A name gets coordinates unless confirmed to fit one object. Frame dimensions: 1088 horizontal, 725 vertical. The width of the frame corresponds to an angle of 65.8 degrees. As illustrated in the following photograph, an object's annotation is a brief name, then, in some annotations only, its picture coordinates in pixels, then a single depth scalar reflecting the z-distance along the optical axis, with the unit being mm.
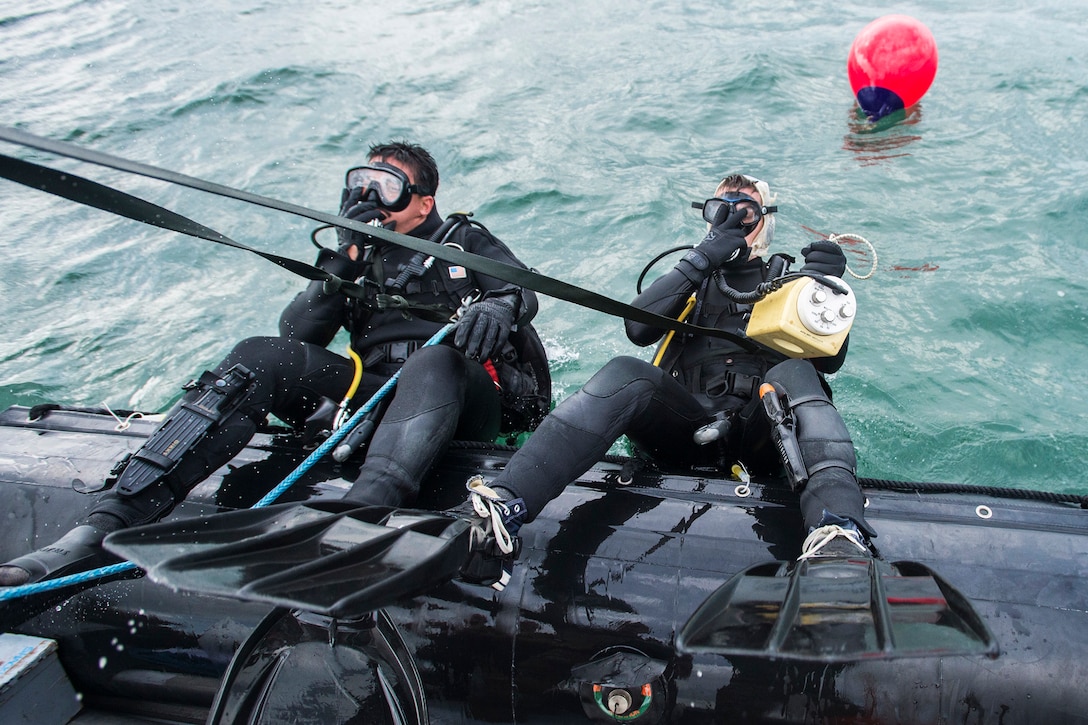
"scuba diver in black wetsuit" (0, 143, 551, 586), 2547
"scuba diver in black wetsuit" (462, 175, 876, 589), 2277
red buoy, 7512
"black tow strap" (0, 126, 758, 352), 1980
